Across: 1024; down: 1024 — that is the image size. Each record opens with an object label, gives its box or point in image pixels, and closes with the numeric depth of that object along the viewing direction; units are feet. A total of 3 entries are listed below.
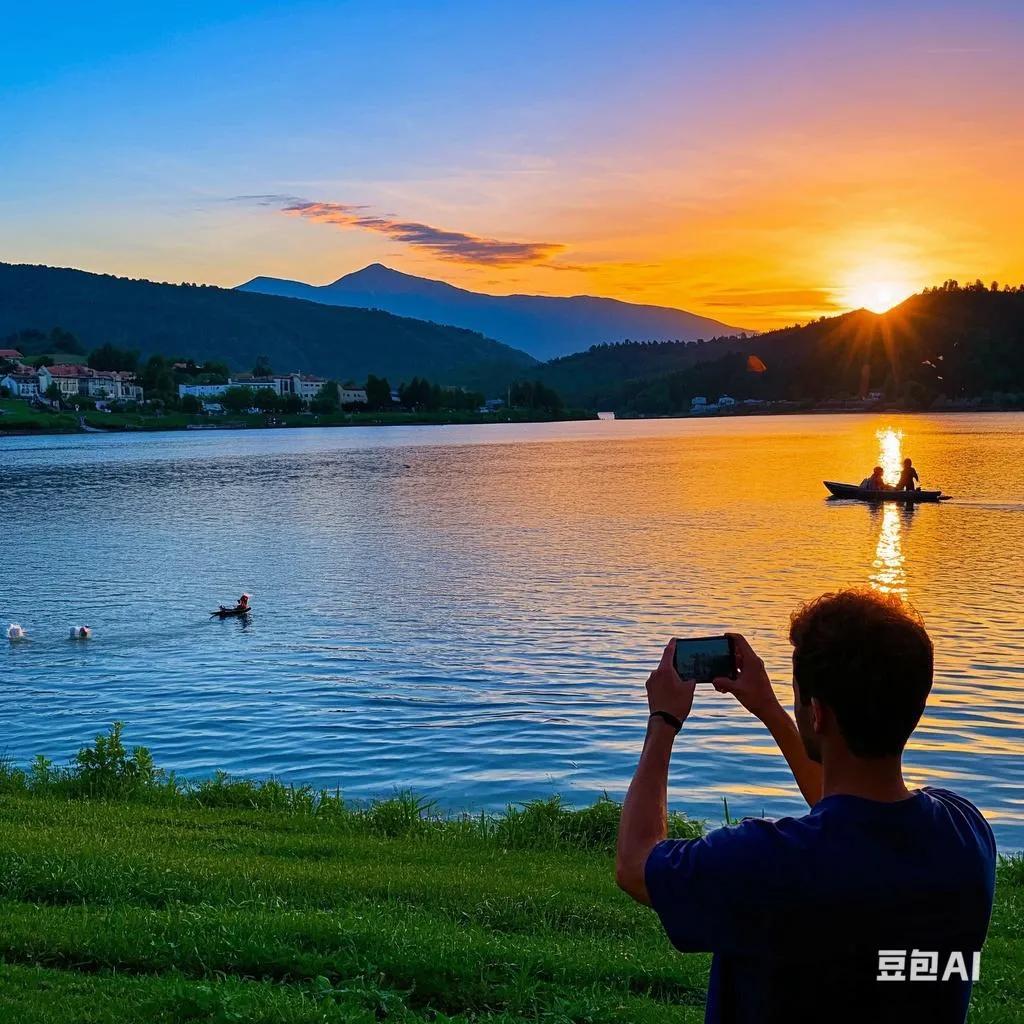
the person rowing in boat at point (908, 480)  183.73
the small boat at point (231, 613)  100.32
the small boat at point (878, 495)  180.75
